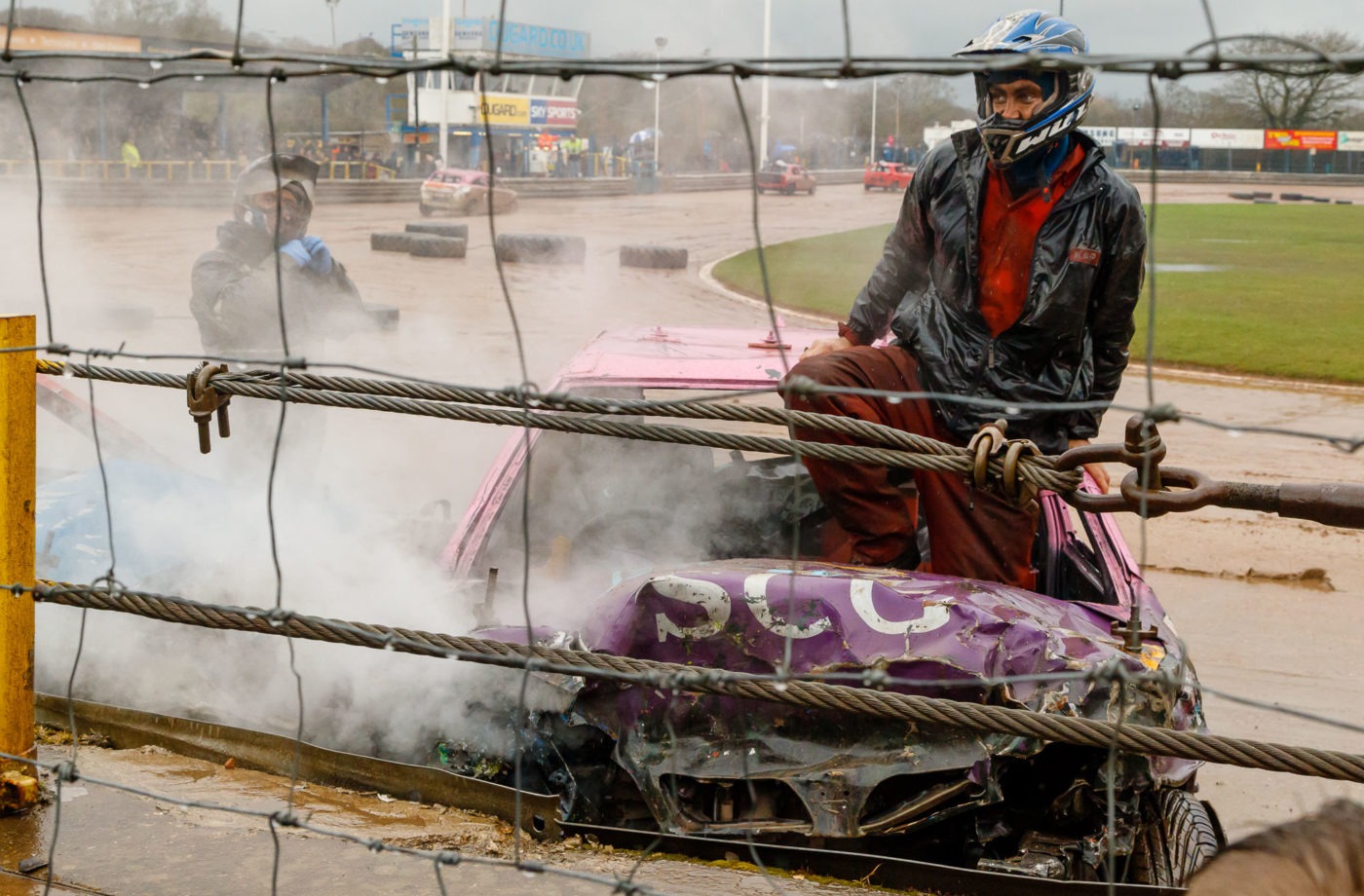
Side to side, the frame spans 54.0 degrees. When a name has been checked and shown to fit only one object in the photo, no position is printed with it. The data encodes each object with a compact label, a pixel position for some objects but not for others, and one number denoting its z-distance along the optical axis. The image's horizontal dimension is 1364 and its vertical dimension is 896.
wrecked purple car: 2.66
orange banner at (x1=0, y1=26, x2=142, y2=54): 18.16
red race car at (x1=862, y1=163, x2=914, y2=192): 41.56
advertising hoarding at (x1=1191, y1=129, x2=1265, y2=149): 60.53
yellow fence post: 2.79
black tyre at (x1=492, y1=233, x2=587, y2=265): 19.72
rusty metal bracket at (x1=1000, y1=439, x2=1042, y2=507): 2.27
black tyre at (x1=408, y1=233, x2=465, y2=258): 20.05
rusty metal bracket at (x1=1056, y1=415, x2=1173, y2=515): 2.11
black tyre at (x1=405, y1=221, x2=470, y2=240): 22.25
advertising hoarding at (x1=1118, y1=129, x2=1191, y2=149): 57.72
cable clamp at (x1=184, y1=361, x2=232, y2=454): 2.63
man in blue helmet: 3.43
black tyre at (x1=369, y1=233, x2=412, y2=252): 20.55
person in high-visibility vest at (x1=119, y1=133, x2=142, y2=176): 23.03
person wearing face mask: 6.51
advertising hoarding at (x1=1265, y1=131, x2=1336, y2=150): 59.88
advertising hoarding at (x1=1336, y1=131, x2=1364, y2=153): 61.06
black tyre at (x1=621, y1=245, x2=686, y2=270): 20.73
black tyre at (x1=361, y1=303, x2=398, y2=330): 13.16
